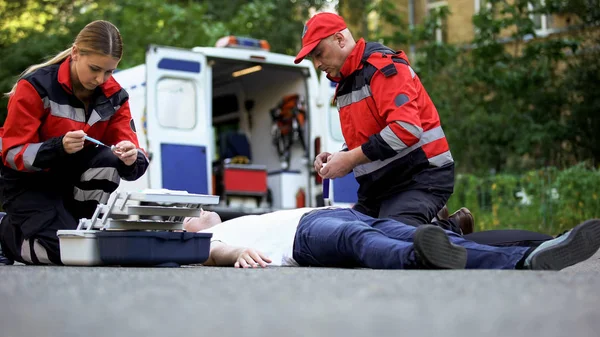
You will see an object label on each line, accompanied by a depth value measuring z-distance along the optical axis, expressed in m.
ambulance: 10.20
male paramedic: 5.19
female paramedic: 5.16
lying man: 3.93
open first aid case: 4.90
